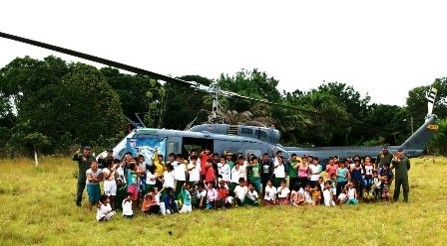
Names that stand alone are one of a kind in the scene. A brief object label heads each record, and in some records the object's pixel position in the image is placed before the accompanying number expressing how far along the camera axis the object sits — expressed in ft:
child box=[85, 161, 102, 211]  41.83
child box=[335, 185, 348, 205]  47.47
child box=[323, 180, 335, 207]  46.85
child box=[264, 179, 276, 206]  46.26
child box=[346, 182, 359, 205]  47.55
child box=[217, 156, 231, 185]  45.78
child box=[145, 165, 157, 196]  42.52
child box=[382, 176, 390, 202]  49.32
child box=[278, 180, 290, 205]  46.50
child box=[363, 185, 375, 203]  49.15
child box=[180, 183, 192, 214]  42.60
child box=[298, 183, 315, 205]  46.70
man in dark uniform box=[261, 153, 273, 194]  48.06
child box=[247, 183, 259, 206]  46.03
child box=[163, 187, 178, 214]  42.22
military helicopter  49.44
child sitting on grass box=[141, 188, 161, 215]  41.29
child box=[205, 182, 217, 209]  43.93
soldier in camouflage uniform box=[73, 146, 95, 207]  44.16
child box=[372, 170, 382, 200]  49.14
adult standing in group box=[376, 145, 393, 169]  50.85
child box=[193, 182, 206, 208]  43.96
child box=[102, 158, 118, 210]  41.16
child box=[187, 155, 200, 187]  44.42
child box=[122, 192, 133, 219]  39.96
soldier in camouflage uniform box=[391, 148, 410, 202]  48.83
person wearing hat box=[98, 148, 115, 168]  44.32
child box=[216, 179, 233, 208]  44.36
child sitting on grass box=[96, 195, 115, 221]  38.96
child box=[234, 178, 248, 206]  45.62
